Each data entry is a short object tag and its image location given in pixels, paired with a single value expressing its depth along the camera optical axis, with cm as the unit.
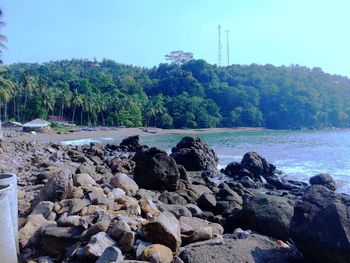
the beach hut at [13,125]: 6345
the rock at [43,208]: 660
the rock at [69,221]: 588
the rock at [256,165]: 2300
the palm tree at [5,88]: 4464
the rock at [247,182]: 1881
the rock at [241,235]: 611
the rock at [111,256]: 479
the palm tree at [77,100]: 7644
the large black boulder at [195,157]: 2409
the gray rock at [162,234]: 522
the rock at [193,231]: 571
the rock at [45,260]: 535
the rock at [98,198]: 681
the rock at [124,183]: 918
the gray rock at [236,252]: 503
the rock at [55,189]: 730
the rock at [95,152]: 2800
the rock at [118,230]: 532
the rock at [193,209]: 934
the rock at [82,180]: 831
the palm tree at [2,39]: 3453
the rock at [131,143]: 3766
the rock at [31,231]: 581
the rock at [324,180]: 1861
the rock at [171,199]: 1056
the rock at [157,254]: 484
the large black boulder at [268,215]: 730
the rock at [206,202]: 1088
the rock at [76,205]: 643
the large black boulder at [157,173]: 1295
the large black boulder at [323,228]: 511
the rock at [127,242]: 517
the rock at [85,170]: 1225
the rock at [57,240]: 558
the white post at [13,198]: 517
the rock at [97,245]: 500
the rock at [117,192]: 805
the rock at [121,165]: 1934
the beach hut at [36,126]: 6015
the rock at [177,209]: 801
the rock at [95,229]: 550
